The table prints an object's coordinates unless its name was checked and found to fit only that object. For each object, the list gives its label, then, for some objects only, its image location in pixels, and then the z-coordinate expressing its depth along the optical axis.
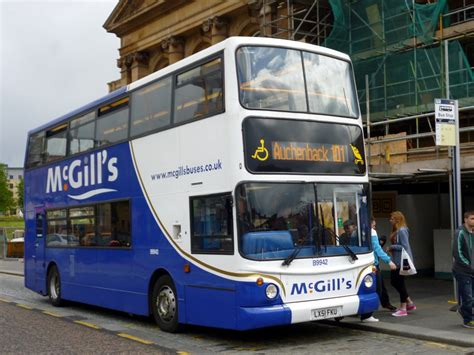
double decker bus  8.90
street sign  11.05
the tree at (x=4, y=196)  127.69
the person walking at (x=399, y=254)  11.04
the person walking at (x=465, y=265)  9.58
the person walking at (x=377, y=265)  10.73
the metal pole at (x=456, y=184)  11.04
